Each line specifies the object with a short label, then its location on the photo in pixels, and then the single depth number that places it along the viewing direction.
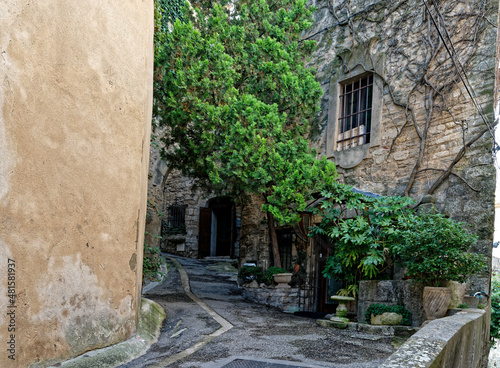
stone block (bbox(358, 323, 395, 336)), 5.62
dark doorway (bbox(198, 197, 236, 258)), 15.30
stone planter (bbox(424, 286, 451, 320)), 5.43
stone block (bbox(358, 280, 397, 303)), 6.15
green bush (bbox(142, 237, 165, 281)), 7.22
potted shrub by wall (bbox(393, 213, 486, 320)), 5.46
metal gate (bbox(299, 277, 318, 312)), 8.86
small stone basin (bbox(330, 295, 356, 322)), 6.55
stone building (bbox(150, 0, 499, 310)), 6.96
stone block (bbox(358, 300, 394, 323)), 6.30
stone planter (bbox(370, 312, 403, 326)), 5.83
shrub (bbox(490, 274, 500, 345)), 8.03
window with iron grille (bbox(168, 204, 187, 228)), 15.98
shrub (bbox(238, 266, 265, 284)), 9.54
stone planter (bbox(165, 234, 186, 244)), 15.83
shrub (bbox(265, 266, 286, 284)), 9.12
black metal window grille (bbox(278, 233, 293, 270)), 9.98
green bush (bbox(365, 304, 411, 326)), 5.83
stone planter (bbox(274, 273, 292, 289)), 8.91
